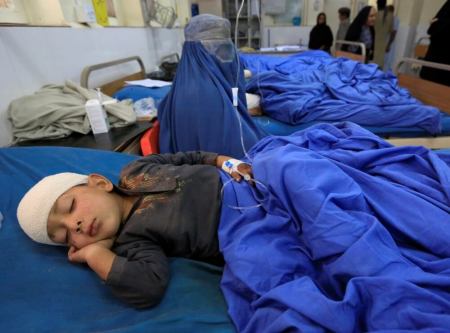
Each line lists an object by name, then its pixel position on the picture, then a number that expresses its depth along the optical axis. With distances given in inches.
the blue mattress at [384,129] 85.3
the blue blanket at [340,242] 23.2
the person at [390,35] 203.2
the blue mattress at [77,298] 28.7
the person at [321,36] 219.3
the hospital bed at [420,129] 84.7
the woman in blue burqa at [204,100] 61.9
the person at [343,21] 206.4
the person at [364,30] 176.6
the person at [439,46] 107.5
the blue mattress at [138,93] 89.2
